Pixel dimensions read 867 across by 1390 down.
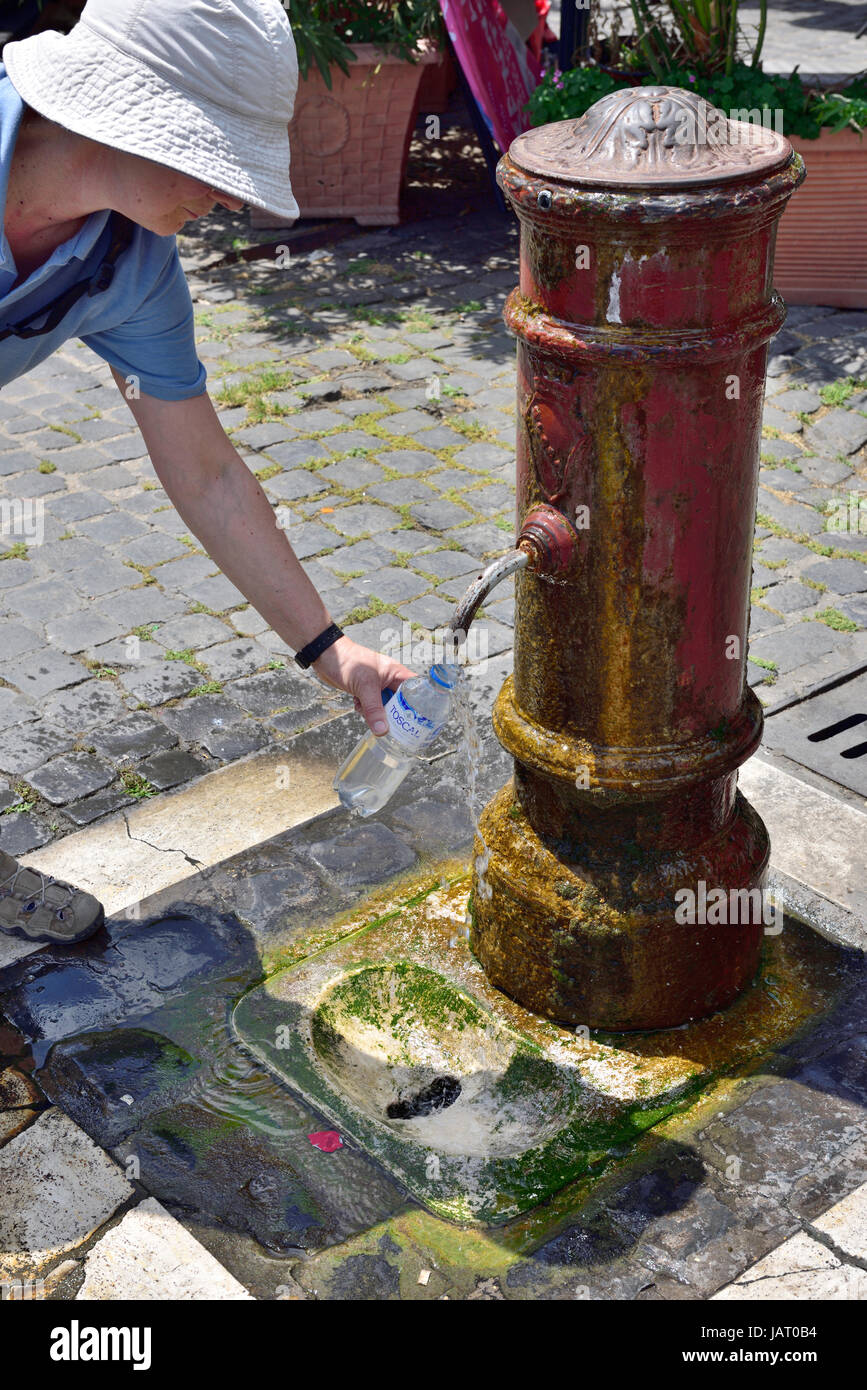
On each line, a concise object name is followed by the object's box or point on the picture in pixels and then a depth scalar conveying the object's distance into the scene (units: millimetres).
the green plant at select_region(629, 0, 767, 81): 6363
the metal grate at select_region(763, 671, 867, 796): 3602
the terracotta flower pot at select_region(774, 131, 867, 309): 5969
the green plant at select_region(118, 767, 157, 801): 3645
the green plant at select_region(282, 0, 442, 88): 6914
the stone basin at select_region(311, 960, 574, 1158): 2711
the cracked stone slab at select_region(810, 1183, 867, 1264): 2354
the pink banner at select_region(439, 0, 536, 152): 6680
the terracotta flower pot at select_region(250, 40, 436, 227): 7332
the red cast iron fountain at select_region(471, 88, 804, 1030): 2199
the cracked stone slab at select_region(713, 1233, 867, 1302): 2275
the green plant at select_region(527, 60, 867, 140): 5953
